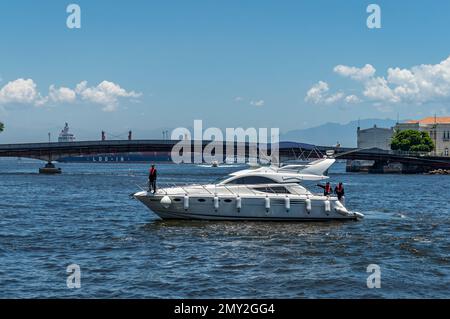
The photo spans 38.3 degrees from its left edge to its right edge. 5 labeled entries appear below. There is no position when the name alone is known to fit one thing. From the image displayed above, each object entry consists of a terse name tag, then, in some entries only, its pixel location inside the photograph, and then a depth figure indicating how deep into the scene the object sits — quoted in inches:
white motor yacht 1566.2
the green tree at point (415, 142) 7716.5
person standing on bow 1584.6
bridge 5792.3
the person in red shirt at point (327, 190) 1640.3
